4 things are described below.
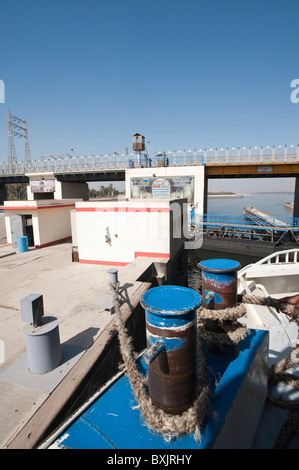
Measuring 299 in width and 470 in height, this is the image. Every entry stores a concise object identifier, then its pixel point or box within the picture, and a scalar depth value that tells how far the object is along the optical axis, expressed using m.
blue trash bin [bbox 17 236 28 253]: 14.13
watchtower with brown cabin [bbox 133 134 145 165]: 32.53
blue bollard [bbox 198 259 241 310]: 3.12
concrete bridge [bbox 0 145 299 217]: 24.95
